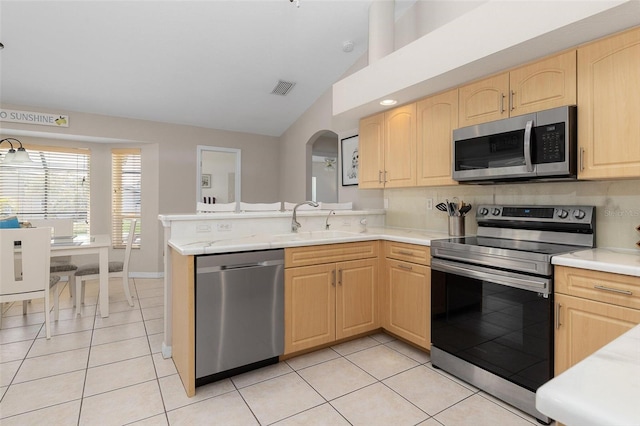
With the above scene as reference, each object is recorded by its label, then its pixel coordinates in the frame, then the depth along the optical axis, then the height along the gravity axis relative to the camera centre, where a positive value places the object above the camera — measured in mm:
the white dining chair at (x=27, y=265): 2879 -456
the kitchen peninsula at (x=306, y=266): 2139 -400
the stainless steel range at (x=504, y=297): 1881 -527
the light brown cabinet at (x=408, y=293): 2562 -644
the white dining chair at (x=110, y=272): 3627 -661
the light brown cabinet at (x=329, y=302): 2484 -702
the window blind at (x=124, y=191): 5328 +337
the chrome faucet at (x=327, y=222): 3445 -97
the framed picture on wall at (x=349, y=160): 4527 +720
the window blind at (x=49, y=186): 4711 +386
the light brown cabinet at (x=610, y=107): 1817 +589
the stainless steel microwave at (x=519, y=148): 2035 +429
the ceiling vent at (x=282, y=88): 4673 +1759
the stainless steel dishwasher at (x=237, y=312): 2127 -657
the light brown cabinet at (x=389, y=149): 3104 +626
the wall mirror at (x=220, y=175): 5844 +668
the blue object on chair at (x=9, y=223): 3242 -98
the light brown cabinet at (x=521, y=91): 2070 +818
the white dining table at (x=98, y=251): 3418 -395
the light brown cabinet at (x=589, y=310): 1597 -486
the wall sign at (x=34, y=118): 4305 +1241
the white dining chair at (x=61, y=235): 3668 -260
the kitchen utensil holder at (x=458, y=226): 2811 -113
